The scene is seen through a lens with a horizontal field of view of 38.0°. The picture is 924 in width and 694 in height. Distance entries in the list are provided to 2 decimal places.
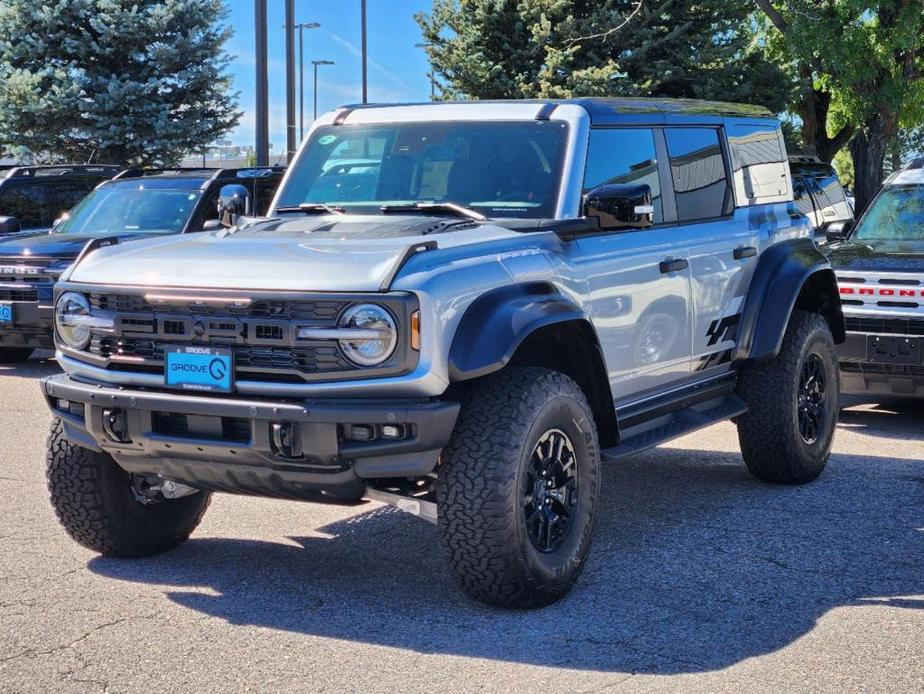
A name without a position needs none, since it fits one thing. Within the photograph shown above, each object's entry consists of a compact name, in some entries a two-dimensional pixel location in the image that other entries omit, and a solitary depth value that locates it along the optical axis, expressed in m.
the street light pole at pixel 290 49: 19.62
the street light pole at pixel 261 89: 17.62
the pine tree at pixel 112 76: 25.53
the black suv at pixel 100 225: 11.93
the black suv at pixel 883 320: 9.19
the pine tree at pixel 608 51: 23.92
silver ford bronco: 4.75
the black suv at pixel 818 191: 15.24
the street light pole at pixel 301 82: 56.78
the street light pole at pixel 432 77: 26.72
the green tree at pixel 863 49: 18.44
